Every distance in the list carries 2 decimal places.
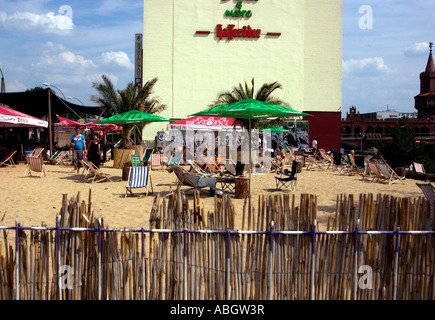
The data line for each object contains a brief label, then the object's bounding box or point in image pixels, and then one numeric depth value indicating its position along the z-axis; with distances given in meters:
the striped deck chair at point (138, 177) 9.07
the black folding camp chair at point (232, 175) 10.13
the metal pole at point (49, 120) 18.56
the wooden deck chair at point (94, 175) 11.36
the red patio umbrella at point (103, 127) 22.77
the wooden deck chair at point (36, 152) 14.70
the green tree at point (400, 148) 23.92
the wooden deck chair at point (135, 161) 12.95
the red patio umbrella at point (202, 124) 18.08
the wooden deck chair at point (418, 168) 15.50
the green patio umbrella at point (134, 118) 12.68
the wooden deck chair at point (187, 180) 8.96
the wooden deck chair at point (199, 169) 10.56
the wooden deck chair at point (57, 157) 17.66
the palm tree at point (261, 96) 20.66
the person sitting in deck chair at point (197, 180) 8.97
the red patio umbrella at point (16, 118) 14.04
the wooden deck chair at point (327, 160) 17.85
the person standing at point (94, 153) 12.70
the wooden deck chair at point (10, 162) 14.94
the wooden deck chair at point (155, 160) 16.07
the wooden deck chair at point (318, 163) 18.00
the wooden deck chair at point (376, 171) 13.21
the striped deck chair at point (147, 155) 15.40
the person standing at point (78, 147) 13.31
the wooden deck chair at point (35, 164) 12.27
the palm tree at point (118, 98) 20.77
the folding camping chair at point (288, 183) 10.32
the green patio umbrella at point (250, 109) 8.28
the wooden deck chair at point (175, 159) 15.16
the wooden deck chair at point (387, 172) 12.95
